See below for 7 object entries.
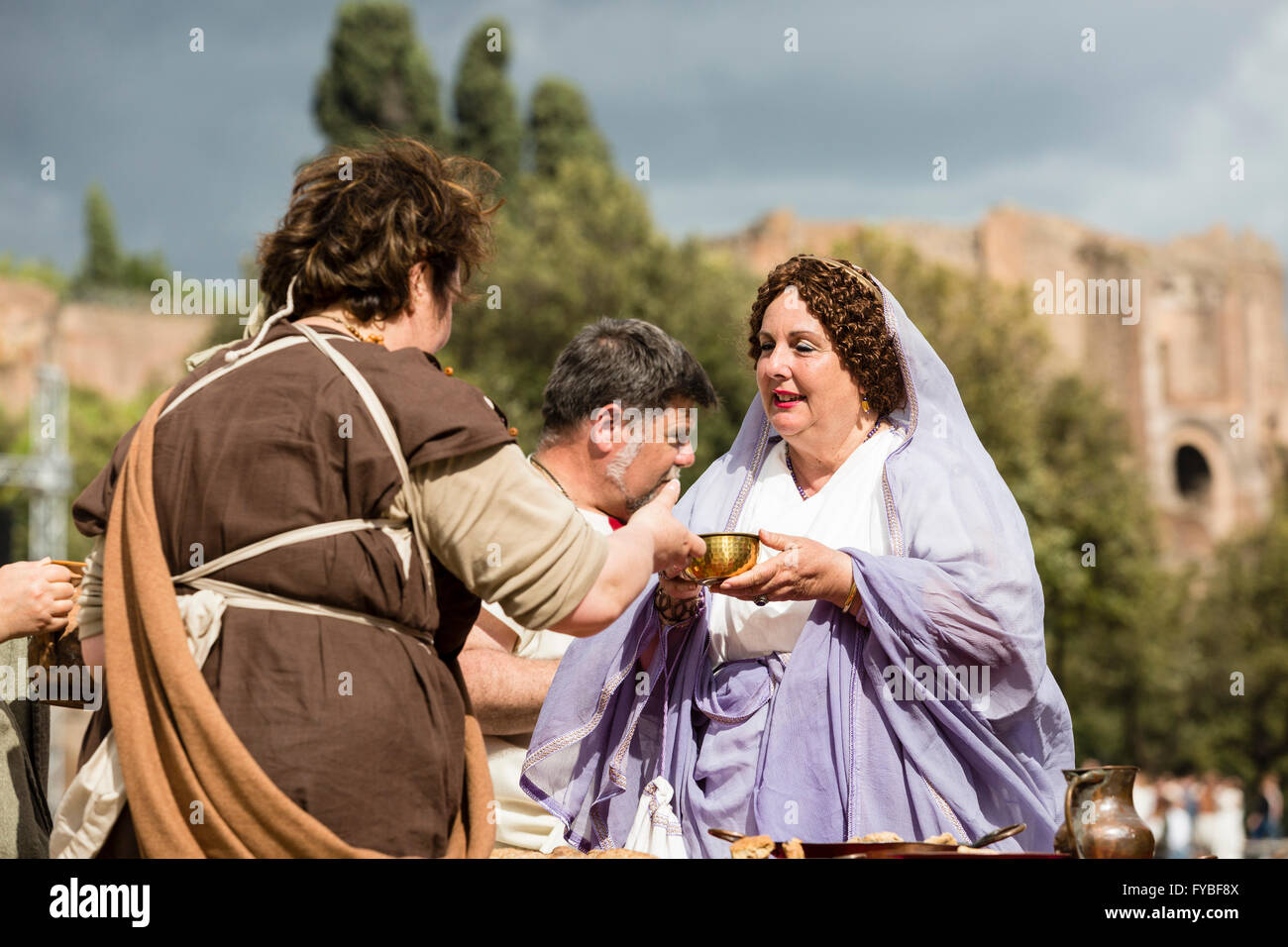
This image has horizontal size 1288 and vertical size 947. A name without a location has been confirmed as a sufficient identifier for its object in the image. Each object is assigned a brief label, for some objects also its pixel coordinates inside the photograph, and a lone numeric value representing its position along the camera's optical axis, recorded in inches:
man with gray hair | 191.5
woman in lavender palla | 161.8
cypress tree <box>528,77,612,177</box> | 1685.5
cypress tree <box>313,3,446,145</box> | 1705.2
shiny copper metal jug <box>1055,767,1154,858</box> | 117.0
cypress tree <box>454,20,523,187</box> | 1647.4
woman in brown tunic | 110.4
